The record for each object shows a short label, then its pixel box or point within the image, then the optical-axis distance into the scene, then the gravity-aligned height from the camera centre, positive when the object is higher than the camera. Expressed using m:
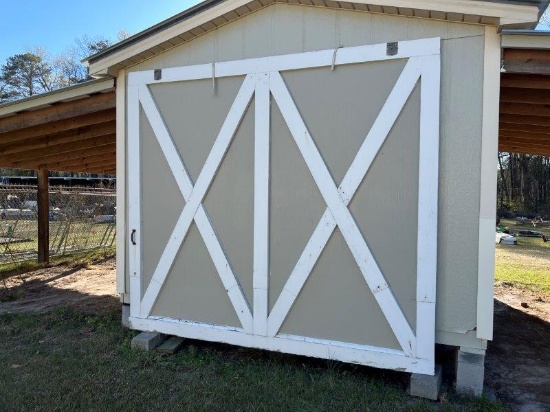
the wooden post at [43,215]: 8.91 -0.41
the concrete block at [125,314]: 4.33 -1.22
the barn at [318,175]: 3.13 +0.20
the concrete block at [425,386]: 3.08 -1.37
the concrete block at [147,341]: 3.94 -1.36
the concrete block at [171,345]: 3.93 -1.40
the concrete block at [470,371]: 3.11 -1.26
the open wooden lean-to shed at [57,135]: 4.61 +0.88
